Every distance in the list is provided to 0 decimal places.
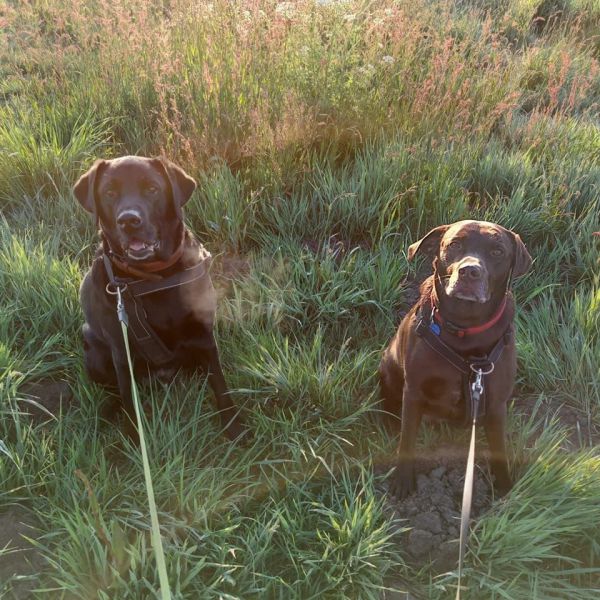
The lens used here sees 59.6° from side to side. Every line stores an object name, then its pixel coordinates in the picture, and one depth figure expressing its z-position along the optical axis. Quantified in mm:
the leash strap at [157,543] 1075
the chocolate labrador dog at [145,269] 2041
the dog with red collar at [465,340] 1893
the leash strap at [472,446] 1354
